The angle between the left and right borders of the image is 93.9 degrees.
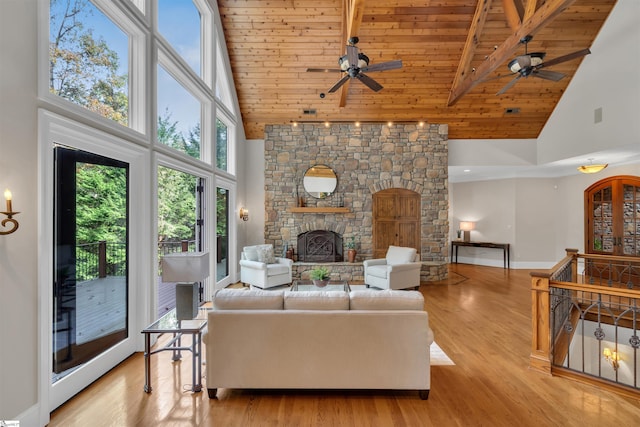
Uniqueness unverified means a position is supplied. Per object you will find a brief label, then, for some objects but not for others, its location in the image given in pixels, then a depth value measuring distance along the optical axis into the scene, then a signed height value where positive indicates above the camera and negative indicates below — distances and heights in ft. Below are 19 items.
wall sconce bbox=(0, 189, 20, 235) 6.46 +0.07
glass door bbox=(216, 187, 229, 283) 20.24 -1.15
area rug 10.78 -5.29
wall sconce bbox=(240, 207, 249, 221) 24.61 +0.24
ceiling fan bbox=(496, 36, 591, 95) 14.57 +7.45
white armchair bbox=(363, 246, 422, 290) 19.70 -3.67
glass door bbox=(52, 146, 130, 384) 8.58 -1.28
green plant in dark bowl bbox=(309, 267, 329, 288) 16.58 -3.42
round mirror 25.29 +2.92
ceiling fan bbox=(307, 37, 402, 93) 13.70 +7.27
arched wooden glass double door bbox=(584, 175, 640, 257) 22.45 -0.07
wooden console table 28.87 -2.95
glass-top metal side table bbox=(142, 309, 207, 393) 8.87 -3.40
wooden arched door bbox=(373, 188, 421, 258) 25.68 -0.17
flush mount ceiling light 20.38 +3.27
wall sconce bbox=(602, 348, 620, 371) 14.97 -7.19
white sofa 8.50 -3.78
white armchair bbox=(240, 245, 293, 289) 20.16 -3.53
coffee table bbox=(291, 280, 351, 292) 17.29 -4.25
